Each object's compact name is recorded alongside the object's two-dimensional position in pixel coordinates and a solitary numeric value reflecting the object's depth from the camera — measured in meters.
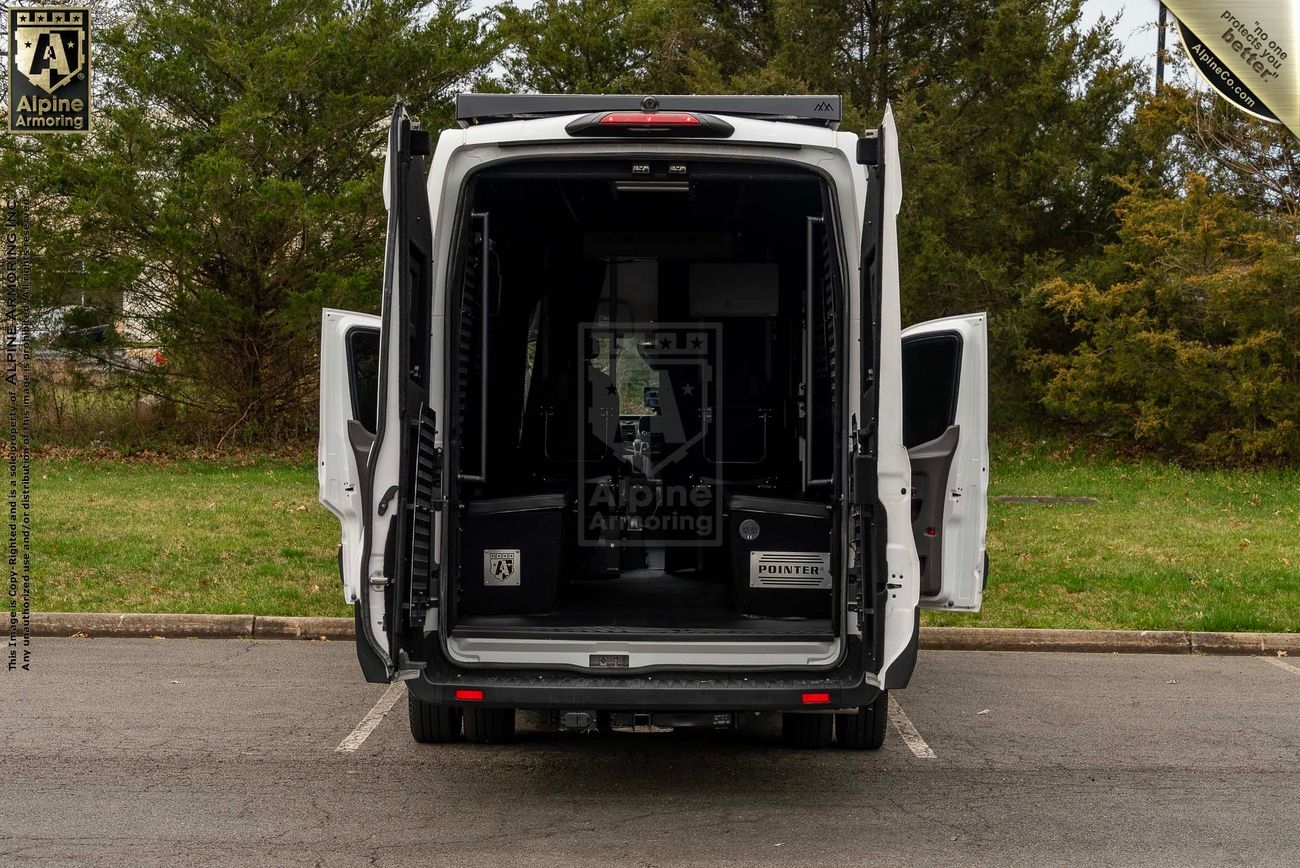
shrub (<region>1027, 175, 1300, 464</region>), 16.84
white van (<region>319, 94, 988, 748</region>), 4.62
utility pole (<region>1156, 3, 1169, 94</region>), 20.87
